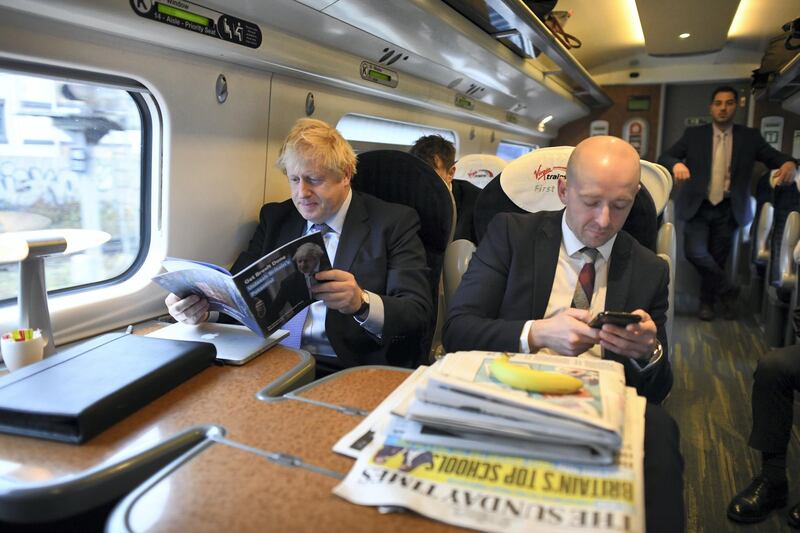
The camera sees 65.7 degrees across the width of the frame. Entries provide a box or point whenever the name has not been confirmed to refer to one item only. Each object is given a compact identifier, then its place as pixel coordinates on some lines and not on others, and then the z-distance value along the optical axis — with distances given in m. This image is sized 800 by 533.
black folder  1.25
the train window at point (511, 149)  7.91
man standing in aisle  5.80
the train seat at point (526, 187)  2.58
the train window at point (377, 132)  4.12
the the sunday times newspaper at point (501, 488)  0.97
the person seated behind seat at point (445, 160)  3.72
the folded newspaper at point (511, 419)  1.08
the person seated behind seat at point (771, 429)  2.58
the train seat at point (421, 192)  2.61
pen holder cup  1.60
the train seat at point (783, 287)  4.14
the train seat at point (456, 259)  2.67
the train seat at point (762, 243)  5.25
